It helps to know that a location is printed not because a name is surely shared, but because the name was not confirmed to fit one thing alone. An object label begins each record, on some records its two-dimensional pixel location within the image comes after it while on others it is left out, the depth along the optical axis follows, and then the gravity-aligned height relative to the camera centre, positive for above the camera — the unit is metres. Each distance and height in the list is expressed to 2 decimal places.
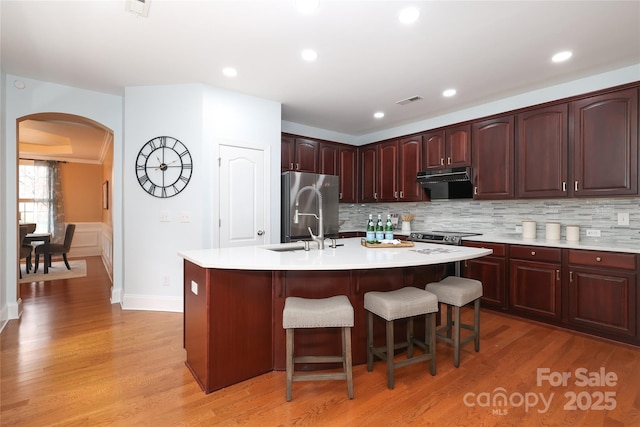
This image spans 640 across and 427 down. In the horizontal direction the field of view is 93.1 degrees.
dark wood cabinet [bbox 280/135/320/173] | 4.46 +0.92
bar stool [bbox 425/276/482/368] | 2.26 -0.64
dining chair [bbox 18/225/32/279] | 4.99 -0.56
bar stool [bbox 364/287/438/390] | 1.96 -0.66
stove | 3.72 -0.30
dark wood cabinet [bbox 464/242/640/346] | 2.65 -0.73
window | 6.92 +0.47
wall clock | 3.46 +0.55
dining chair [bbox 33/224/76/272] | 5.39 -0.60
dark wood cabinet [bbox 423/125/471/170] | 3.96 +0.90
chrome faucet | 2.46 -0.21
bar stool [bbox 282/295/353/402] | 1.81 -0.65
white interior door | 3.59 +0.22
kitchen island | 1.90 -0.55
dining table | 5.18 -0.42
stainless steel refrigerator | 4.07 +0.14
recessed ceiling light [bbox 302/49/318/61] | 2.65 +1.42
